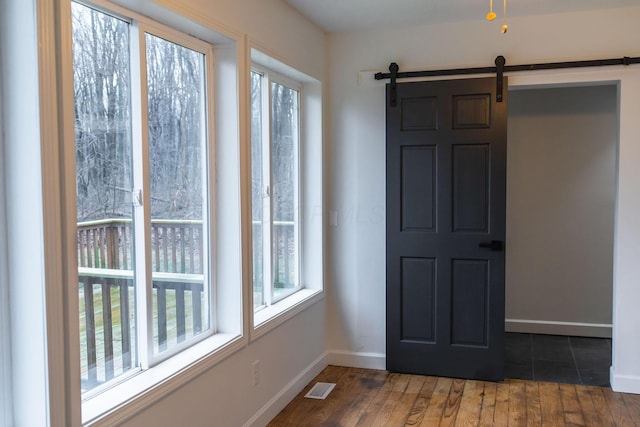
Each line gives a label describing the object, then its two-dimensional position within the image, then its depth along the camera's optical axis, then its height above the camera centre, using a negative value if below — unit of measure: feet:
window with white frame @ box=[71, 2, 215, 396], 6.50 +0.02
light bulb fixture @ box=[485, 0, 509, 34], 6.72 +3.71
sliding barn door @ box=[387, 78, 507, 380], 12.24 -0.87
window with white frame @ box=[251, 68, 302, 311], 11.11 +0.15
